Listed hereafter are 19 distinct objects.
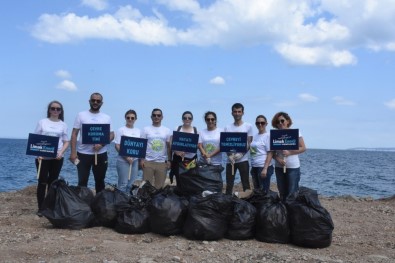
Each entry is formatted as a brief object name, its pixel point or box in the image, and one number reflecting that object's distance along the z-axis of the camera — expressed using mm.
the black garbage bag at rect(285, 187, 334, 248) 5938
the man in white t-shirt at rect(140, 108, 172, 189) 7855
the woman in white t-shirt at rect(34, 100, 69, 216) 7348
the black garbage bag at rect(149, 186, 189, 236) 6195
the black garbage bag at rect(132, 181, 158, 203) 6722
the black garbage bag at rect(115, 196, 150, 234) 6309
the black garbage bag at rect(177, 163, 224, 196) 7113
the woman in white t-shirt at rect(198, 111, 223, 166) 7898
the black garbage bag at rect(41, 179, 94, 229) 6426
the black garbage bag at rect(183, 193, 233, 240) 6020
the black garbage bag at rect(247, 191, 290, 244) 6055
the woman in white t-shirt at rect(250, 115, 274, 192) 7602
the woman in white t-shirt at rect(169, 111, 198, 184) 7880
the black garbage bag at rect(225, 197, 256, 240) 6137
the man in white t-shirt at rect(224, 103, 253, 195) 7855
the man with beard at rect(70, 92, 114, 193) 7406
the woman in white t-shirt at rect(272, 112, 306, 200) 7047
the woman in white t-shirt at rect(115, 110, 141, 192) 7809
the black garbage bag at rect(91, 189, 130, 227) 6618
